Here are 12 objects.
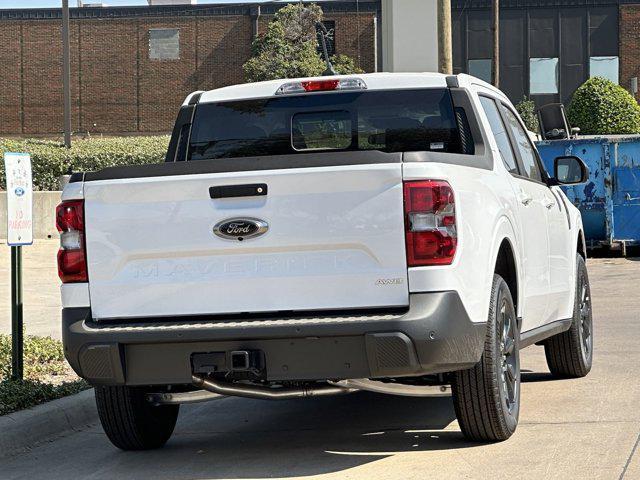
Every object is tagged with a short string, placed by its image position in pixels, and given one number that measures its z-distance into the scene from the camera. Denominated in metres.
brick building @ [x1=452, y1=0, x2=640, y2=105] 55.53
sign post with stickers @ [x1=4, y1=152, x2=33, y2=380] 8.99
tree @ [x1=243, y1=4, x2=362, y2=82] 50.97
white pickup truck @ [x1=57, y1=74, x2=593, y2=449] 6.22
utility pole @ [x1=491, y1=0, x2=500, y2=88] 40.12
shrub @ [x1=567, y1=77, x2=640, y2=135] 43.22
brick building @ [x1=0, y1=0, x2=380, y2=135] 57.06
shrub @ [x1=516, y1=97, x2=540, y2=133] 50.78
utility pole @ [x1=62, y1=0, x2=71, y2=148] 39.50
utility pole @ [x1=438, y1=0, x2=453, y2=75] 23.06
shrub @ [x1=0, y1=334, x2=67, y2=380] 9.85
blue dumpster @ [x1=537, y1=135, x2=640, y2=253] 23.20
